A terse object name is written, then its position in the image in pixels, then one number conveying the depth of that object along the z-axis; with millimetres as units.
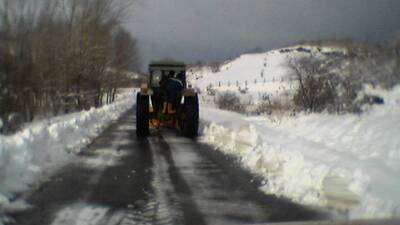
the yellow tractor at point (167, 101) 15164
